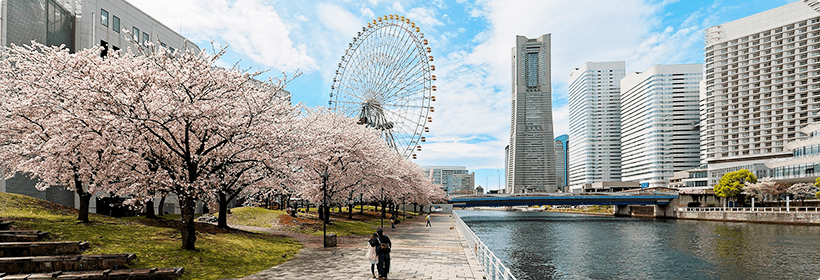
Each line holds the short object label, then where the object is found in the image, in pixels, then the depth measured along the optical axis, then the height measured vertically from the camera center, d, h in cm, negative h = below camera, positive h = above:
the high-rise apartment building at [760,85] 14488 +2509
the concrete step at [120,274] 1619 -394
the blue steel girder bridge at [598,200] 11775 -945
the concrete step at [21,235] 1923 -302
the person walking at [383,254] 1944 -375
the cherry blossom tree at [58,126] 2234 +170
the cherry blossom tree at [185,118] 2148 +196
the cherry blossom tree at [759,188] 10131 -524
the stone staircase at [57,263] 1670 -364
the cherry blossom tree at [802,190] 9338 -524
